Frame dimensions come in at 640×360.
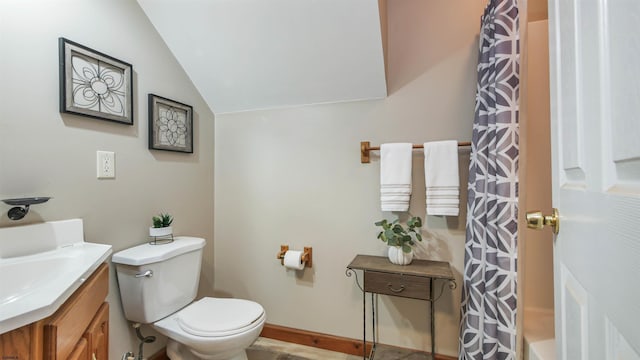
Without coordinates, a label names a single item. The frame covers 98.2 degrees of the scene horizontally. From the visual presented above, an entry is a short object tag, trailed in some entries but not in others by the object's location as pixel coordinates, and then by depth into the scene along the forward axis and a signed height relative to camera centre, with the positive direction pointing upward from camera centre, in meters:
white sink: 0.58 -0.26
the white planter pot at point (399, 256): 1.54 -0.42
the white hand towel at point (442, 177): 1.53 +0.02
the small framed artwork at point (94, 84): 1.18 +0.47
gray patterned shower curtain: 1.20 -0.12
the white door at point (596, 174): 0.34 +0.01
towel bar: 1.74 +0.20
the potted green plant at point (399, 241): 1.54 -0.34
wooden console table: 1.44 -0.52
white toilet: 1.29 -0.67
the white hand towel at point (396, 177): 1.61 +0.02
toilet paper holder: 1.87 -0.50
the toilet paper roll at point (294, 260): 1.83 -0.52
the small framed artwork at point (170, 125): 1.59 +0.36
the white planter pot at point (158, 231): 1.49 -0.26
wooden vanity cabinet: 0.55 -0.34
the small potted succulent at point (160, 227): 1.50 -0.24
